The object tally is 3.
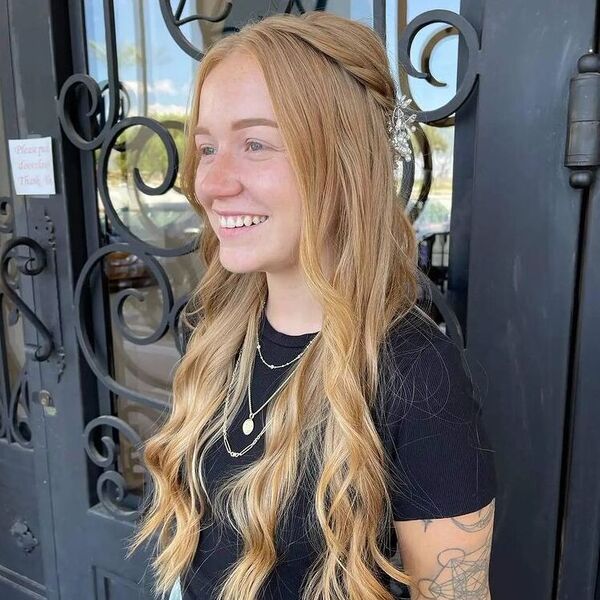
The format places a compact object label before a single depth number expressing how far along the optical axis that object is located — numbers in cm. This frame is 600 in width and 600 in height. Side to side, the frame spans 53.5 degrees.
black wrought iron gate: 90
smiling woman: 74
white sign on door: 135
